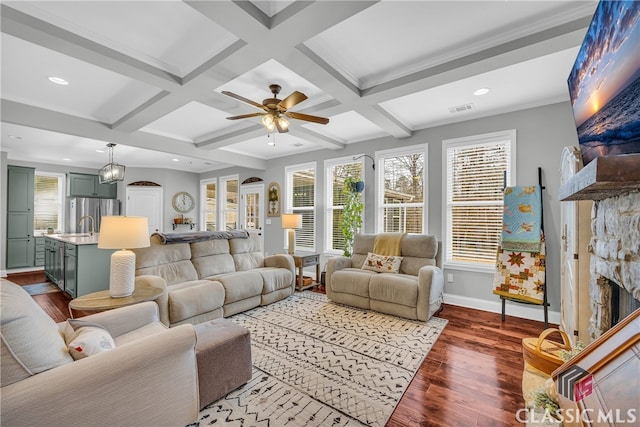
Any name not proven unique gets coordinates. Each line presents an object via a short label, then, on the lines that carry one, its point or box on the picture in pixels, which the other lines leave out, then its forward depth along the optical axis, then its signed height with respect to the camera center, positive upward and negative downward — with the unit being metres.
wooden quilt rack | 3.12 -0.96
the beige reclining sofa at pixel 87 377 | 1.06 -0.70
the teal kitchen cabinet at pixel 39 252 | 6.37 -0.80
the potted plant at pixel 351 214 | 4.74 +0.05
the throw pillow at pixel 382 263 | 3.86 -0.66
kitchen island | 4.07 -0.74
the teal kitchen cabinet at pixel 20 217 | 5.97 +0.00
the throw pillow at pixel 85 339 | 1.32 -0.63
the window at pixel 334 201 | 5.29 +0.31
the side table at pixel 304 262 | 4.67 -0.80
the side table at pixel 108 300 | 2.09 -0.67
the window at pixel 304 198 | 5.70 +0.39
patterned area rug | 1.76 -1.24
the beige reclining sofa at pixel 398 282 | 3.25 -0.82
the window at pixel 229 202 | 7.30 +0.38
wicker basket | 1.68 -0.86
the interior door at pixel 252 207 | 6.61 +0.23
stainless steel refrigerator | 6.69 +0.17
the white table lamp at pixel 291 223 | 5.05 -0.11
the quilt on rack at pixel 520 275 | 3.16 -0.68
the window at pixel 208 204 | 7.80 +0.36
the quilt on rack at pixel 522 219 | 3.23 -0.03
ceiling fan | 2.74 +1.07
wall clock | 7.59 +0.42
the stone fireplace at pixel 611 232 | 1.00 -0.08
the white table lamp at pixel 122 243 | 2.27 -0.21
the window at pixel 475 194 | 3.67 +0.31
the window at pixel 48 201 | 6.64 +0.39
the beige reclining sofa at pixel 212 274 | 2.93 -0.77
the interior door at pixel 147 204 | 7.17 +0.34
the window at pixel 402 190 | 4.35 +0.44
